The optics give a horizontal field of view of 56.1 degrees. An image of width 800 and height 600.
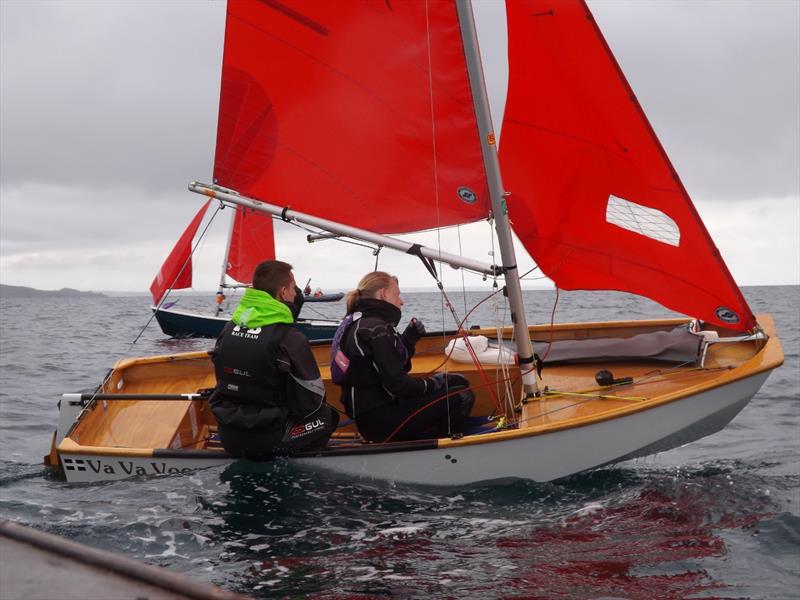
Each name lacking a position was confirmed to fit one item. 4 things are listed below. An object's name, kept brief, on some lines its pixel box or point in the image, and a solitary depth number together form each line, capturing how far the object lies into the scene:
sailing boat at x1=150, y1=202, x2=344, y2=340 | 20.94
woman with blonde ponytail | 4.77
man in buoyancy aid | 4.59
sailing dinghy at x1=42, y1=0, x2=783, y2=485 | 4.87
